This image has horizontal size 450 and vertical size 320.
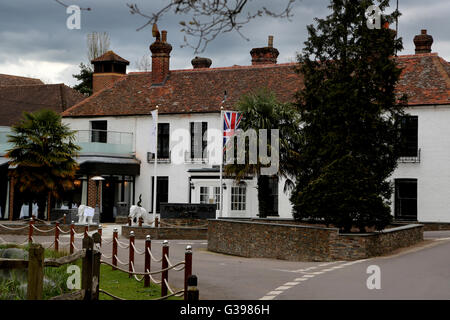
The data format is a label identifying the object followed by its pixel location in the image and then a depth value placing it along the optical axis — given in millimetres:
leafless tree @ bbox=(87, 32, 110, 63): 70062
